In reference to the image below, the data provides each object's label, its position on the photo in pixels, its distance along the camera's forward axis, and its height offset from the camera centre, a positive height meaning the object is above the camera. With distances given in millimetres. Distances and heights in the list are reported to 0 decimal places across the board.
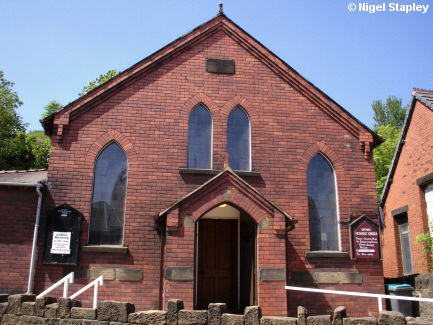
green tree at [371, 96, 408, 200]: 27436 +7937
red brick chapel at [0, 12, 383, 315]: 10039 +2476
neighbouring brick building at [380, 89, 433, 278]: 14426 +3056
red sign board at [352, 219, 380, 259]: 11211 +985
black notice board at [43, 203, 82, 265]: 10188 +934
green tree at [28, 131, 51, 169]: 29169 +8163
